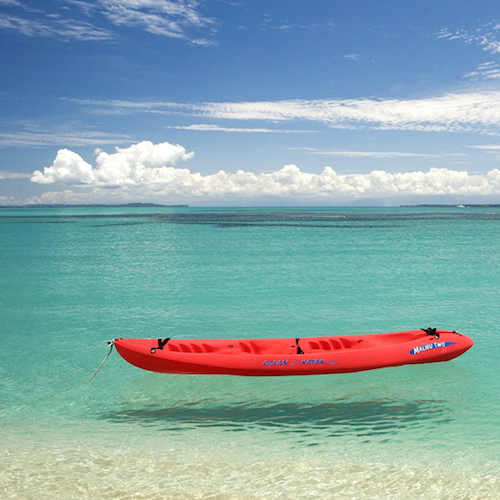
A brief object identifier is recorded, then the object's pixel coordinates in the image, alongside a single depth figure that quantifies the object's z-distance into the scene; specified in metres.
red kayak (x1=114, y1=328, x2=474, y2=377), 9.94
